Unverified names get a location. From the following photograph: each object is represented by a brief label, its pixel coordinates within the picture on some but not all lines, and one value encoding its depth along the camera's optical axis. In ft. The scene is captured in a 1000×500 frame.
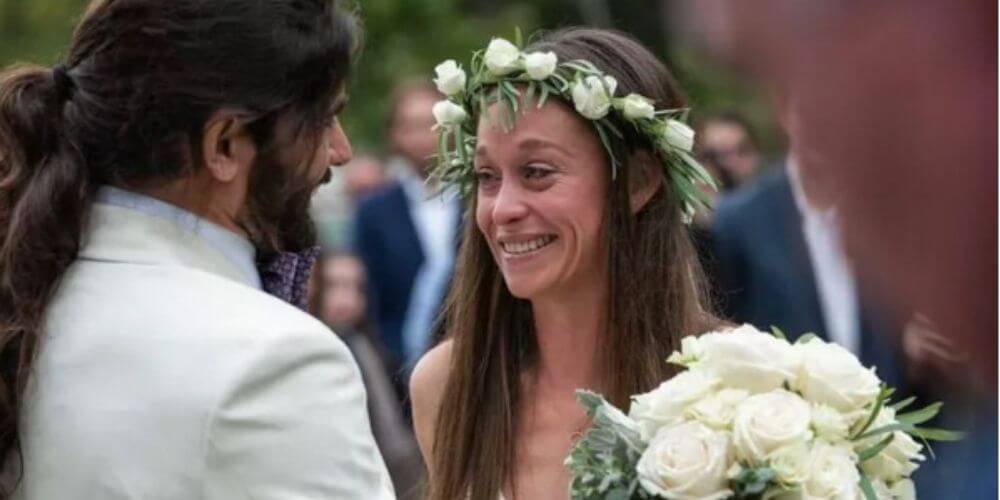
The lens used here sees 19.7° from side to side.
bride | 21.63
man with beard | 12.32
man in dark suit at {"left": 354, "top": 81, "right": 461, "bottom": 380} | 50.09
